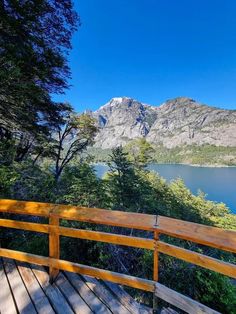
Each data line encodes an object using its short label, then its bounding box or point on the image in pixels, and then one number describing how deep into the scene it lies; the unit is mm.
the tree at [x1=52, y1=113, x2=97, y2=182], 10272
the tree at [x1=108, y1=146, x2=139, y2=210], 8606
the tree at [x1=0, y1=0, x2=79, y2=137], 3511
